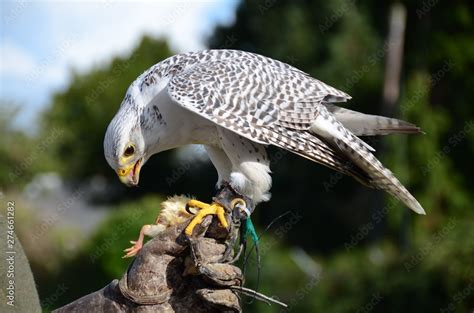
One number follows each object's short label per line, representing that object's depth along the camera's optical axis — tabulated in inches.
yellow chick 321.4
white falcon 368.5
